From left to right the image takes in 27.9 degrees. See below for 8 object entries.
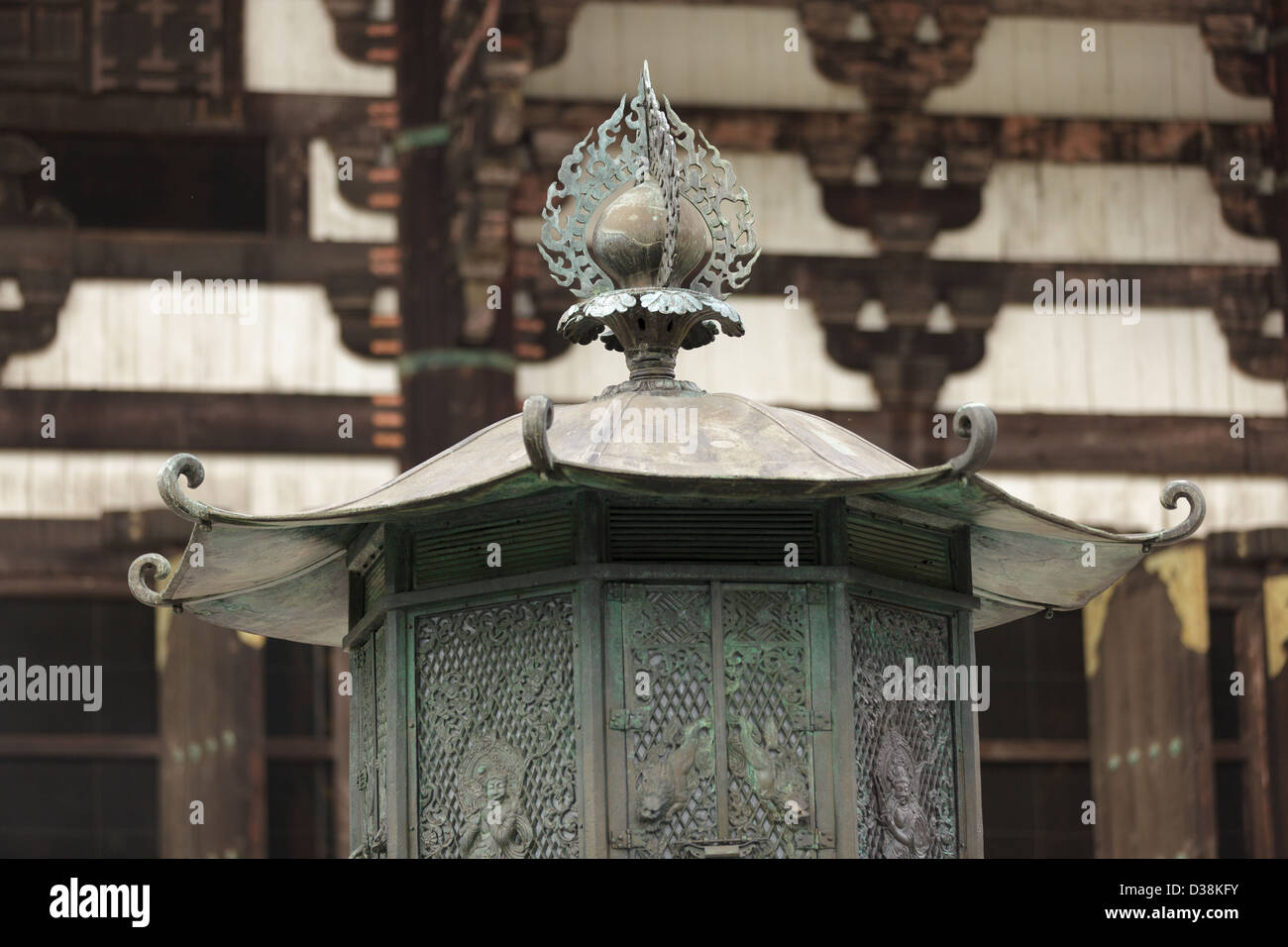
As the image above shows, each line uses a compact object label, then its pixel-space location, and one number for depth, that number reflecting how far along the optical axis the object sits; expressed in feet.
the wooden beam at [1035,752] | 40.78
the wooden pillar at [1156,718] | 39.91
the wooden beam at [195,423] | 39.73
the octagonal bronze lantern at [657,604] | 18.85
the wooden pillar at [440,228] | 39.04
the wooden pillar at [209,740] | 38.09
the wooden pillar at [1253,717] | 41.01
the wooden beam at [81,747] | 38.27
